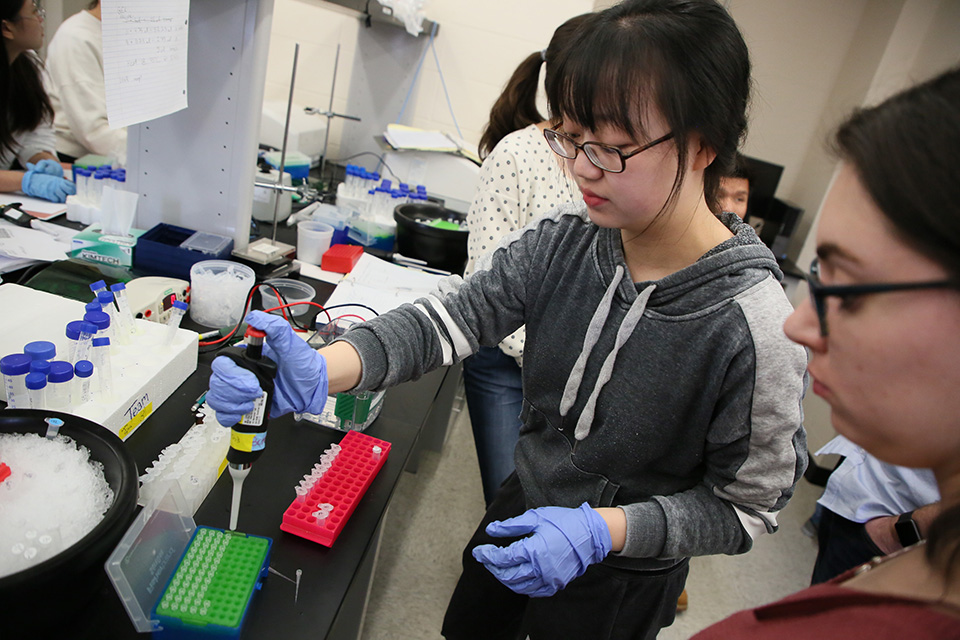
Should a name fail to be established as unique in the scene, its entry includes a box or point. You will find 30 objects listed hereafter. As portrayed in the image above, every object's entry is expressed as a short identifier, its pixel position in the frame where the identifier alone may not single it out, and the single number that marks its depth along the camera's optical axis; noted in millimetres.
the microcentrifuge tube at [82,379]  838
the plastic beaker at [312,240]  1752
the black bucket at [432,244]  1873
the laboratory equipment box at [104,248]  1437
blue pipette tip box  643
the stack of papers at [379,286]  1544
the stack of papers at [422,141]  2418
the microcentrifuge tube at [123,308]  1022
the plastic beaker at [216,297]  1308
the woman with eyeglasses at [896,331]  420
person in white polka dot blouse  1472
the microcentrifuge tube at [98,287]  1020
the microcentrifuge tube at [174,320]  1059
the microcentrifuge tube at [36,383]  789
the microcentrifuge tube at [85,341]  889
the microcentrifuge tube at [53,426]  728
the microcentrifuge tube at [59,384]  806
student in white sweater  2389
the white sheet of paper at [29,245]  1328
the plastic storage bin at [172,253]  1454
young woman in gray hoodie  773
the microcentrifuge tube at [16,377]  803
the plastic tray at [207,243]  1497
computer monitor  3525
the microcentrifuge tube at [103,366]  891
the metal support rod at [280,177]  1528
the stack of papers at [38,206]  1697
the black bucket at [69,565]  562
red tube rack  847
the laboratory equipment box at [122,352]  920
